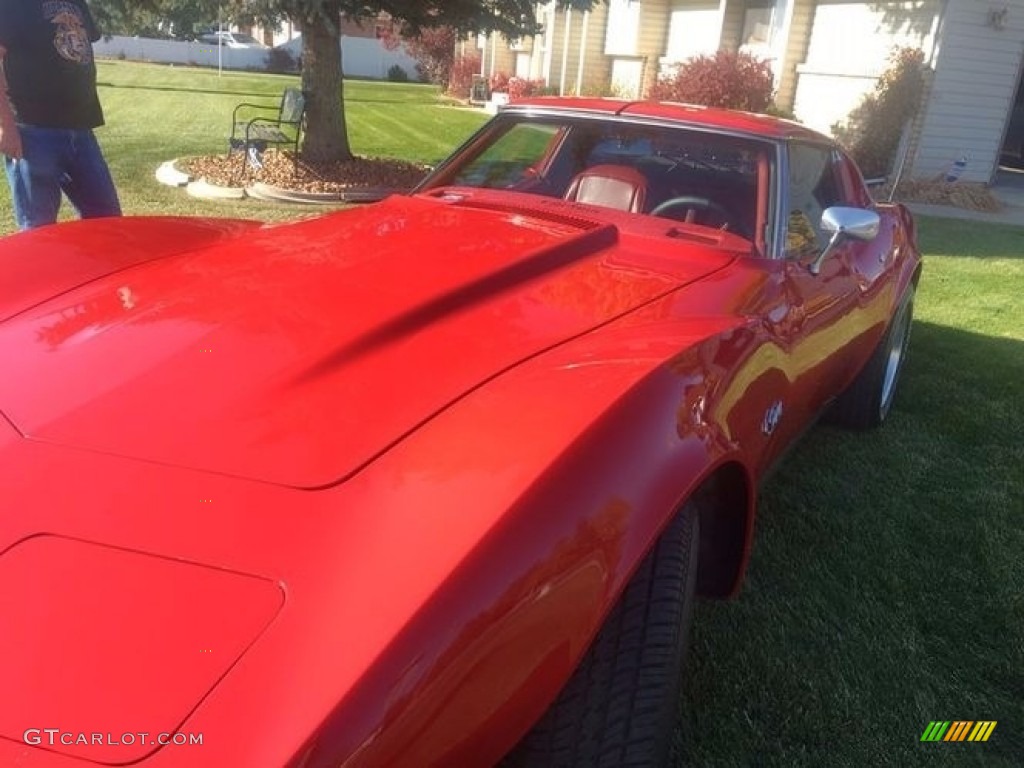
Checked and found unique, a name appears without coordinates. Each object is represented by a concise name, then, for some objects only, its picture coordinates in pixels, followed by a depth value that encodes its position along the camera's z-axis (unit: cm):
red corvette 111
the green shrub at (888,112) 1216
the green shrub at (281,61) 3837
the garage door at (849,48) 1283
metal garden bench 934
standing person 414
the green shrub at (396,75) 3781
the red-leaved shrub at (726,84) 1294
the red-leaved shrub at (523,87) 2242
